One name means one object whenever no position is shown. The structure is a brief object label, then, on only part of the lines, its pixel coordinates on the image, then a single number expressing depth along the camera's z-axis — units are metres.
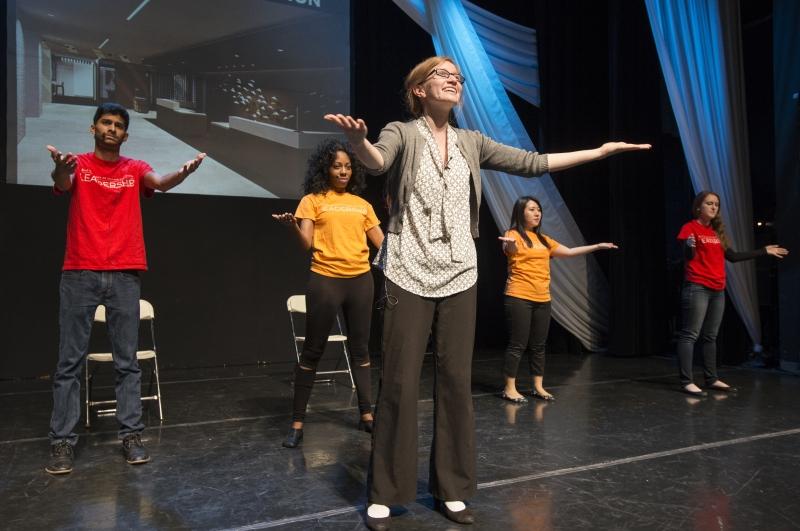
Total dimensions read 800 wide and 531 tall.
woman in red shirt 4.47
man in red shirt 2.74
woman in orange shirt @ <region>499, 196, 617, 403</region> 4.29
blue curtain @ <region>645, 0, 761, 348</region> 5.79
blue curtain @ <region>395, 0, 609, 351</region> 5.88
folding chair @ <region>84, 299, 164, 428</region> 3.66
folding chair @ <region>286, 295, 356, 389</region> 4.95
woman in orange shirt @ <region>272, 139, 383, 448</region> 3.15
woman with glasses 2.07
